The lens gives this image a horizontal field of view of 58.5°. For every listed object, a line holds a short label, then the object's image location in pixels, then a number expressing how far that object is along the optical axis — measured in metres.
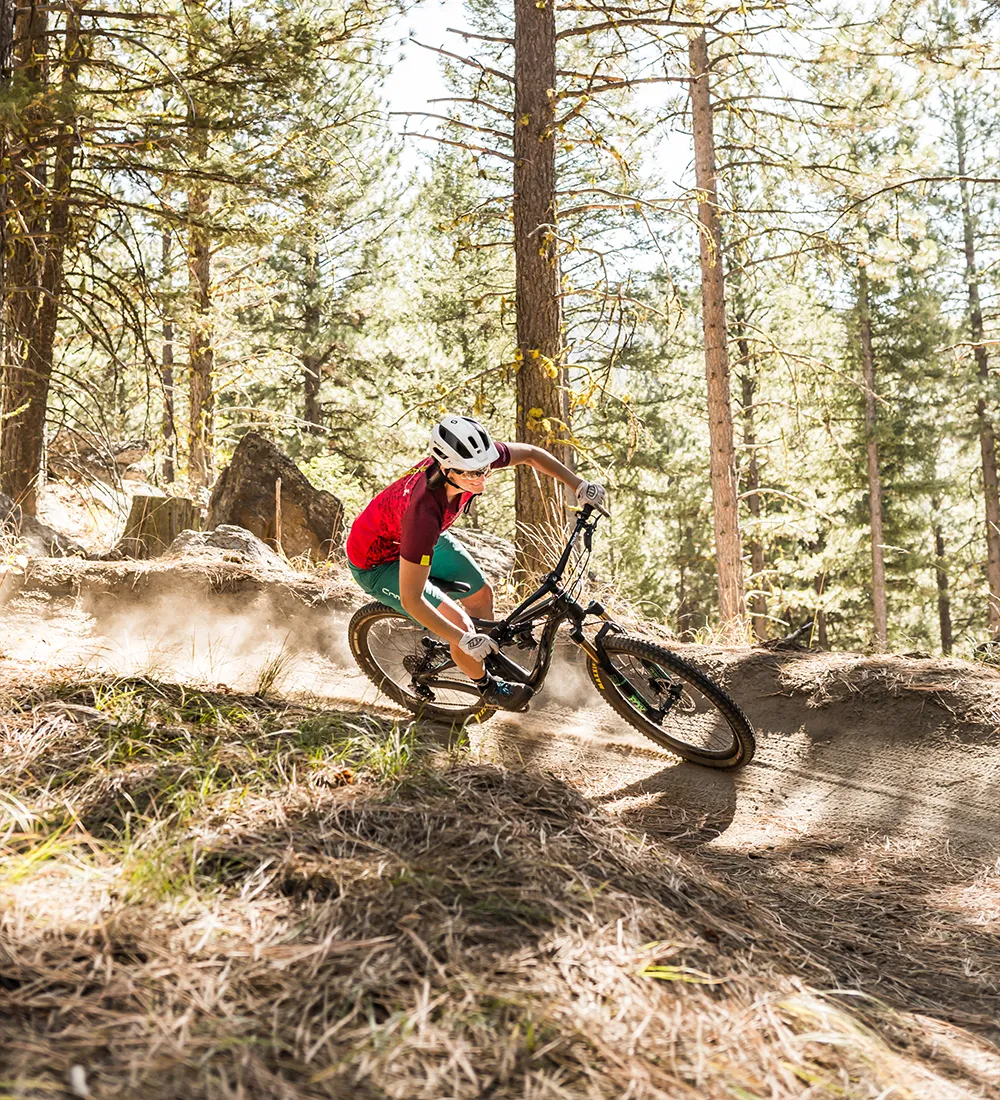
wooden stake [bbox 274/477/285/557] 9.44
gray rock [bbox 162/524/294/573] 8.13
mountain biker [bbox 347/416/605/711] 4.40
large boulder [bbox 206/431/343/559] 10.29
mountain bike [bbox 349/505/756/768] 4.91
